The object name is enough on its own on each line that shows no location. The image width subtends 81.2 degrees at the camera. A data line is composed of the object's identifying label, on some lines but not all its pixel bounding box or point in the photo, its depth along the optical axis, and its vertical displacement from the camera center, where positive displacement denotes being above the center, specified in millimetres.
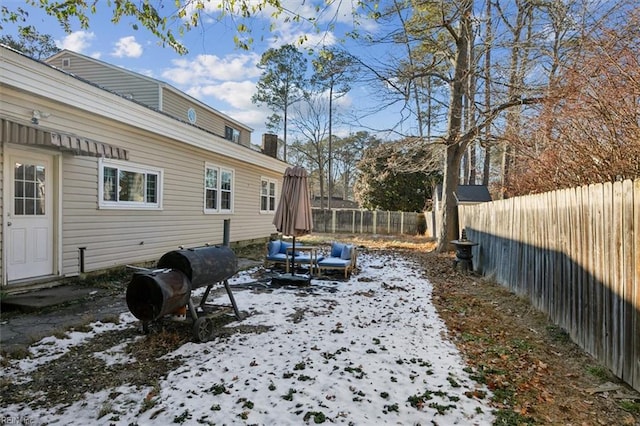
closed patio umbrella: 7328 +108
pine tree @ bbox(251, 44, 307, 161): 26891 +9580
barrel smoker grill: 3832 -799
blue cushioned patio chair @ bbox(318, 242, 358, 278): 8255 -1094
